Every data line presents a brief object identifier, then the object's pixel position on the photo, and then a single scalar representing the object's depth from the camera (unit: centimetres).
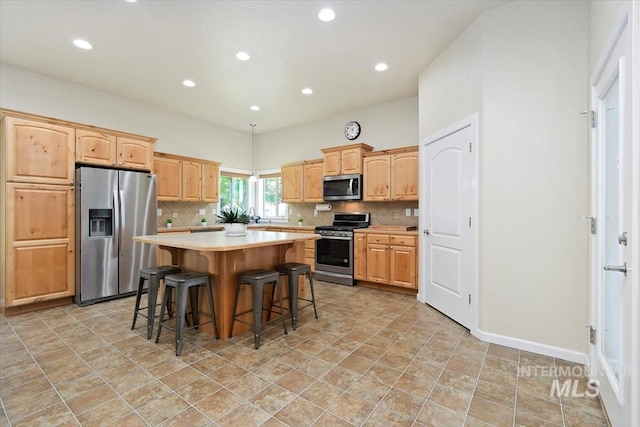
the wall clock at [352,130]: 554
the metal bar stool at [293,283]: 306
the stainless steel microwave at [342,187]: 506
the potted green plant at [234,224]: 335
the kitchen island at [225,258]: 270
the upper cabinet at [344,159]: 508
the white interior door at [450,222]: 294
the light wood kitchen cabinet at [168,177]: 504
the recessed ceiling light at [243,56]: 348
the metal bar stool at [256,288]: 262
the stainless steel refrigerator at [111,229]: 379
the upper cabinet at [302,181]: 578
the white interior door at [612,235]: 141
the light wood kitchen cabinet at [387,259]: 421
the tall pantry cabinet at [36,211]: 337
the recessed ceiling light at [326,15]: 276
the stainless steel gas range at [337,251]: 485
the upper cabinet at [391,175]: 453
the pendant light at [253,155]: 716
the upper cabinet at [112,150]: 389
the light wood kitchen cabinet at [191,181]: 542
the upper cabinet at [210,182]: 579
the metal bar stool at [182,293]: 248
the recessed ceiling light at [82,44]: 322
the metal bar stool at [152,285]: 277
